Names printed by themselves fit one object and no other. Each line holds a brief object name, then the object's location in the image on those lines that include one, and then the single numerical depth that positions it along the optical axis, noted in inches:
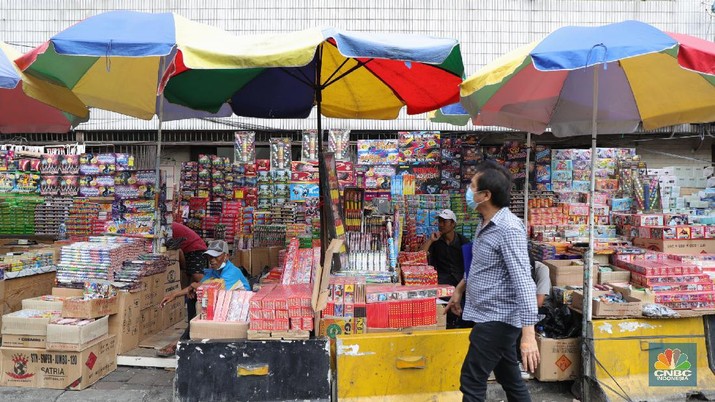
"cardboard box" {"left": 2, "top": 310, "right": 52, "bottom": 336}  175.5
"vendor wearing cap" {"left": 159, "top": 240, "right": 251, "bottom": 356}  183.5
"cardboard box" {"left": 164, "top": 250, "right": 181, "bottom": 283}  234.6
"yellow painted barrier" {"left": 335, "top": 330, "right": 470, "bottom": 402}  153.8
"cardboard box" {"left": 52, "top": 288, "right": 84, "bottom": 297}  202.5
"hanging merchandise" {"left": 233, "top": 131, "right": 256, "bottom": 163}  376.8
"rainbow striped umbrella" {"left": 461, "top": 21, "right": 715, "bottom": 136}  132.3
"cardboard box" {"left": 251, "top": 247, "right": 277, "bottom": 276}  296.5
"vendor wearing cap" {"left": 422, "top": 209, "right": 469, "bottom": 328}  219.6
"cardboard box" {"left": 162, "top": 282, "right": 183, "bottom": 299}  233.0
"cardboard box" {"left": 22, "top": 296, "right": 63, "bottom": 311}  191.9
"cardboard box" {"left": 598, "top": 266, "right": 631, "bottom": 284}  195.6
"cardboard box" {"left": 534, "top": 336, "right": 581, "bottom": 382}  177.0
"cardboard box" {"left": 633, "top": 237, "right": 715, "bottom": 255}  208.5
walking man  111.1
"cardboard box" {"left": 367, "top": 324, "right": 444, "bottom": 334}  160.6
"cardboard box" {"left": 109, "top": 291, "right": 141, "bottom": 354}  194.7
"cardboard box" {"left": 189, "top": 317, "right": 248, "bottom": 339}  147.4
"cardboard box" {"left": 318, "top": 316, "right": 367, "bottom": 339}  159.3
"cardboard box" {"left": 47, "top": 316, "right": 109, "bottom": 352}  171.0
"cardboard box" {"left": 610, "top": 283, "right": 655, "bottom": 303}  177.5
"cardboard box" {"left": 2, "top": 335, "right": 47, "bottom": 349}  175.9
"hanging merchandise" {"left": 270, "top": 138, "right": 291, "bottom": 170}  370.3
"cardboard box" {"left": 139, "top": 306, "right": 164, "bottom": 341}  213.3
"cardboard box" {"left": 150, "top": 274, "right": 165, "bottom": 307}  219.9
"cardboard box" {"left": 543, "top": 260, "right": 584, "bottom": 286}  197.6
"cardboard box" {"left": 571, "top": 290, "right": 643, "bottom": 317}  171.2
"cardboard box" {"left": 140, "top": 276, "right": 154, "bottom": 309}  210.7
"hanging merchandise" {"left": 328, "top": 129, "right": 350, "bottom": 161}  356.8
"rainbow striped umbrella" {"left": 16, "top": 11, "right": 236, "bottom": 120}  136.3
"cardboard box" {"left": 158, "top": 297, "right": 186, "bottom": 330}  233.6
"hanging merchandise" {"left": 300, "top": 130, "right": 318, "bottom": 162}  364.5
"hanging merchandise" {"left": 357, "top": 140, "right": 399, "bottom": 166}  275.6
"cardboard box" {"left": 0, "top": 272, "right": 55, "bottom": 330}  213.3
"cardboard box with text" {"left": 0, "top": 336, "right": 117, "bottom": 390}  172.4
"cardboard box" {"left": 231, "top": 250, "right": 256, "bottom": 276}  292.8
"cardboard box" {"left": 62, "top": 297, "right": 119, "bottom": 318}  178.5
